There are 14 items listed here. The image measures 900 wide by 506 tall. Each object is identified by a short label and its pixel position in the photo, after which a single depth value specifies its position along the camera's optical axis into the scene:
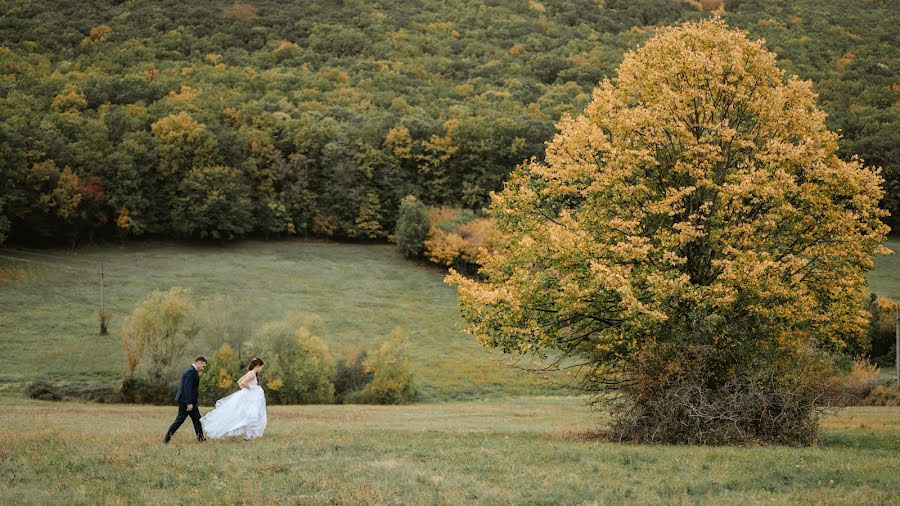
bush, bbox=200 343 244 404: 55.79
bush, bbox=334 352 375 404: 60.08
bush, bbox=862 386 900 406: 45.47
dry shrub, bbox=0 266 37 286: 78.06
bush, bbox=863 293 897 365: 66.62
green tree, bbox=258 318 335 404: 54.78
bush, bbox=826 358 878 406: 44.78
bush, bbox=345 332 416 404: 57.03
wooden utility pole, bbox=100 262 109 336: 69.38
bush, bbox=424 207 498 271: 91.62
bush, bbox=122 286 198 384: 56.12
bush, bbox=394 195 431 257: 98.12
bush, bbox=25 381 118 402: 52.28
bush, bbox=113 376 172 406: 54.41
